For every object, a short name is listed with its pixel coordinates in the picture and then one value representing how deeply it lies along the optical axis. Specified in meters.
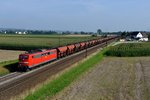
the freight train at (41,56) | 33.07
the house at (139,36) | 135.22
